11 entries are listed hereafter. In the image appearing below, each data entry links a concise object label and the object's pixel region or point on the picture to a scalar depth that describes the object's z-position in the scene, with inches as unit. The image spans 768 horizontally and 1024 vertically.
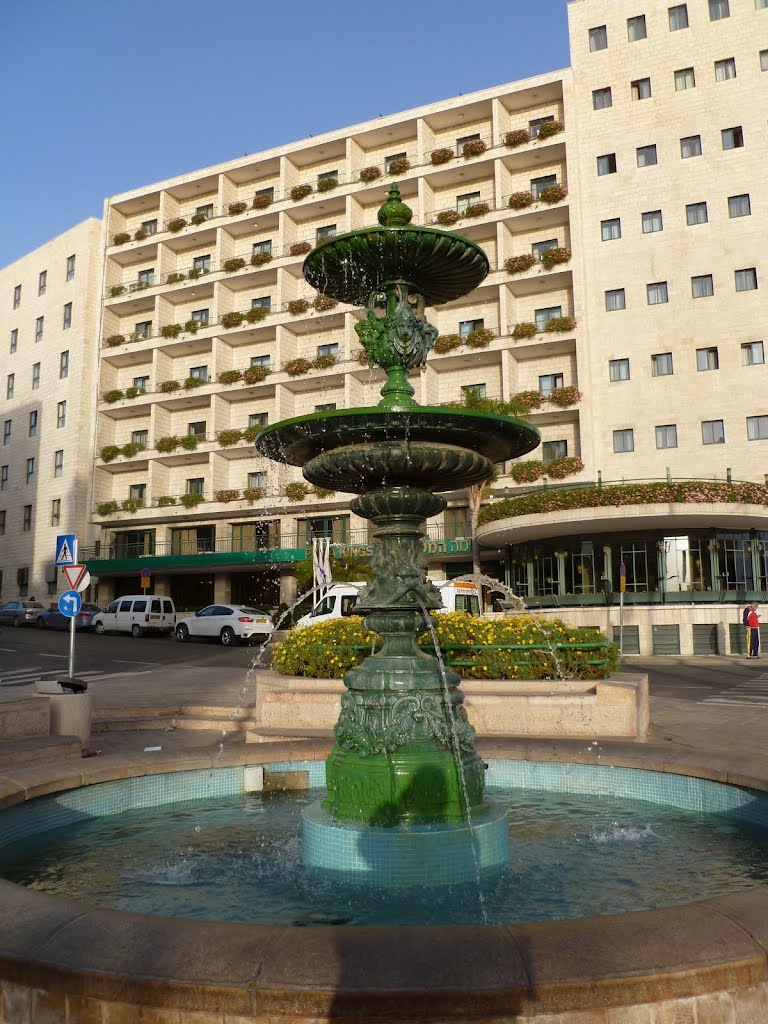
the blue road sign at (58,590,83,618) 463.5
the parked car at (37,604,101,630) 1396.4
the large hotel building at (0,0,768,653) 1135.6
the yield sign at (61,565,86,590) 468.1
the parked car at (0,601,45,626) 1555.1
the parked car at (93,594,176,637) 1320.1
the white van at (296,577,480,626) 864.3
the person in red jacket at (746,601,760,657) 960.9
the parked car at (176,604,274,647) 1169.4
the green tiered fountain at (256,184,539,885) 193.6
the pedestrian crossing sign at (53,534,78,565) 467.8
